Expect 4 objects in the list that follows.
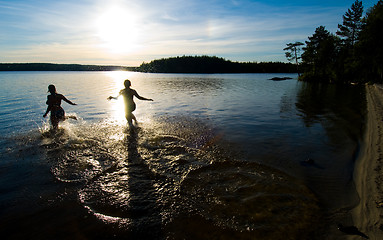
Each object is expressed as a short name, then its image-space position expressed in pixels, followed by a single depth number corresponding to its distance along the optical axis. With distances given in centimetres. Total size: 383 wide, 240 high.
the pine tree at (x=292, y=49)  8432
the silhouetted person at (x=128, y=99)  1118
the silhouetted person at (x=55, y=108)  1049
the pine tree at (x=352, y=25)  5344
